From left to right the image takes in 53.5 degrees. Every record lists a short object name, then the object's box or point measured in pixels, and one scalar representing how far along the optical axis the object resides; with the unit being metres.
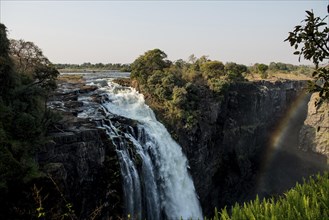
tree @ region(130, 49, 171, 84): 35.59
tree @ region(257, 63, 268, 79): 55.27
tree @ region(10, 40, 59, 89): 20.19
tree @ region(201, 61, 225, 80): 39.09
